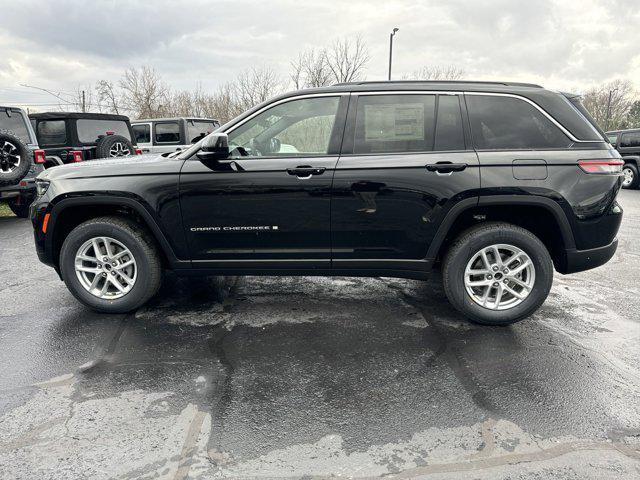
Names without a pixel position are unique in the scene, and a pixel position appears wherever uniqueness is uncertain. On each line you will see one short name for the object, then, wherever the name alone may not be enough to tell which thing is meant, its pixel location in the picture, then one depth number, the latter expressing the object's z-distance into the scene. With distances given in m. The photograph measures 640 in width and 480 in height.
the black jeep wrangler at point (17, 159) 7.02
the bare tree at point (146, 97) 37.91
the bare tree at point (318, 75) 25.42
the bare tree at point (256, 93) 30.09
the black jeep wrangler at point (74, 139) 9.16
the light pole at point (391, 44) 23.61
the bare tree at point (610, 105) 54.84
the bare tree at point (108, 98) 40.28
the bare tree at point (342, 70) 25.25
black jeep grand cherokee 3.33
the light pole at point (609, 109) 53.41
